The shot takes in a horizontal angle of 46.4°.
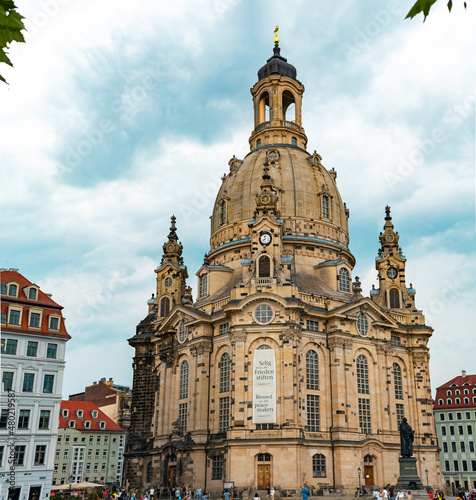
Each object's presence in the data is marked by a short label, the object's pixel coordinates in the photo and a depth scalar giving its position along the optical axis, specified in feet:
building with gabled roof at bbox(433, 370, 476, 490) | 280.72
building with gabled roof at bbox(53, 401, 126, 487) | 252.83
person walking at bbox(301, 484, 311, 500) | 128.36
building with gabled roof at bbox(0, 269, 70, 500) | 143.95
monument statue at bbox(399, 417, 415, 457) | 141.59
